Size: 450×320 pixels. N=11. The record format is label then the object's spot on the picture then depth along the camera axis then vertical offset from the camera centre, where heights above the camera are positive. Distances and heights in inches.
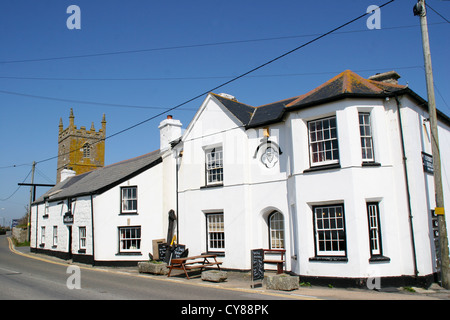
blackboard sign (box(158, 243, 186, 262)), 703.5 -51.3
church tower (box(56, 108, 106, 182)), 3061.0 +639.9
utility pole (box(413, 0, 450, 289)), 443.5 +76.0
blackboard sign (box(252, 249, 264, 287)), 496.7 -58.0
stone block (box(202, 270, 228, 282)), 544.7 -77.1
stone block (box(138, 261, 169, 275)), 636.7 -74.0
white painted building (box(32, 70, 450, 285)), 488.7 +56.3
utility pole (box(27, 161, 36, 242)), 1640.0 +161.4
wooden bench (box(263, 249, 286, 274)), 555.5 -59.6
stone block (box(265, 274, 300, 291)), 457.4 -75.5
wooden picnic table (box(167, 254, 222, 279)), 582.9 -67.0
